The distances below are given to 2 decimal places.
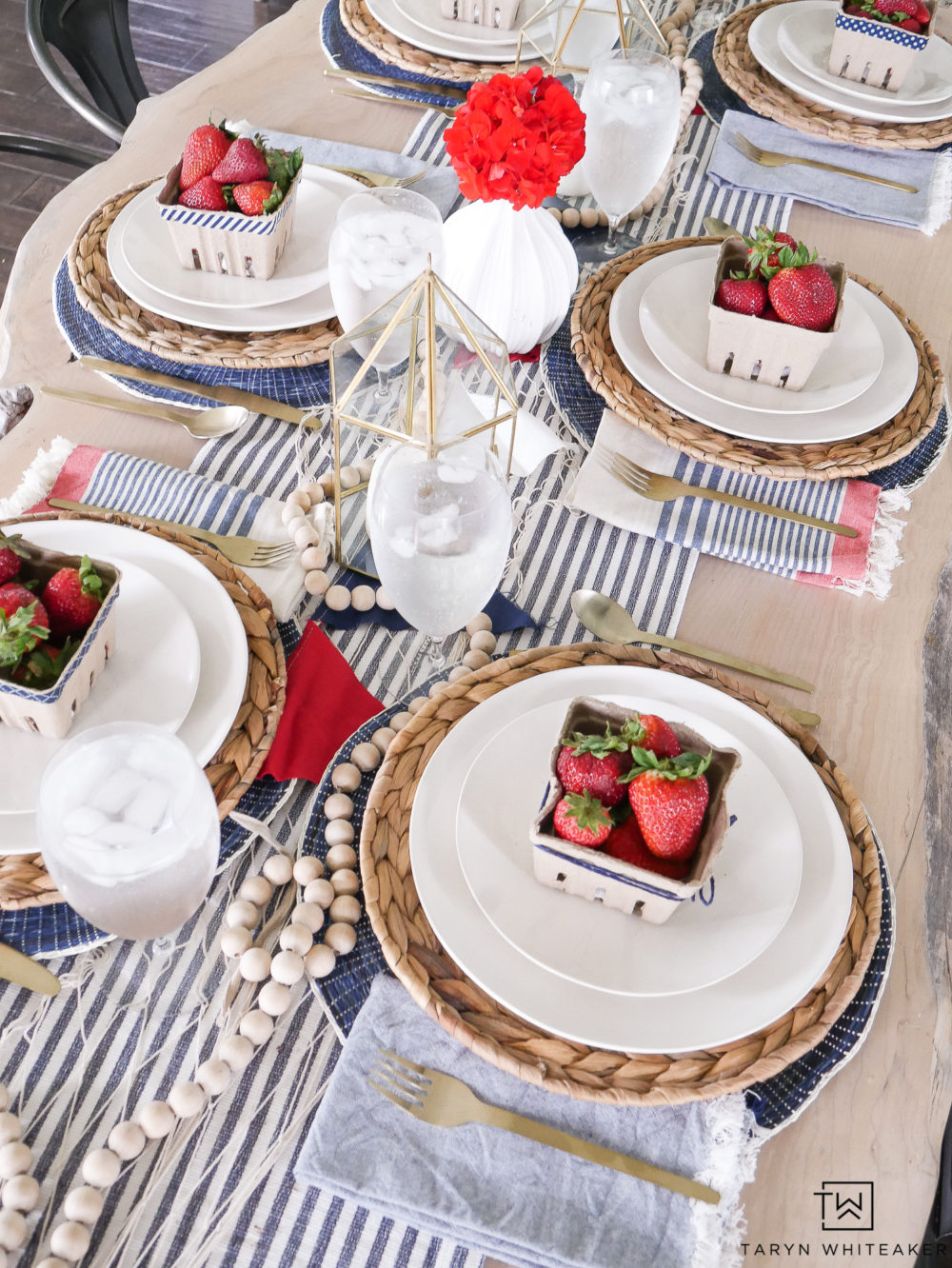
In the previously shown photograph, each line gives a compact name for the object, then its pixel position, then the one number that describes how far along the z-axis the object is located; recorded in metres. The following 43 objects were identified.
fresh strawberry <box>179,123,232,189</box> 1.07
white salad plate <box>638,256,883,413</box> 1.04
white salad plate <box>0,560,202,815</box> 0.71
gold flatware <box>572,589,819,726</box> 0.89
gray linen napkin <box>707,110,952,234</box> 1.37
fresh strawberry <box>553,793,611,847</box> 0.64
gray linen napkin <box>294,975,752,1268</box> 0.60
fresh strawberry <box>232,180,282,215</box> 1.06
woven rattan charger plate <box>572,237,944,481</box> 1.01
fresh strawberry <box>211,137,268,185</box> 1.07
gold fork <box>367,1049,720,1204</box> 0.62
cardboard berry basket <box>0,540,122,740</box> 0.70
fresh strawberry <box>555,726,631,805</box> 0.66
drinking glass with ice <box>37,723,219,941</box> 0.59
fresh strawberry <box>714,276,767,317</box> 1.00
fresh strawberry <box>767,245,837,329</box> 0.98
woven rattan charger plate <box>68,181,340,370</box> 1.05
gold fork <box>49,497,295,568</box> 0.93
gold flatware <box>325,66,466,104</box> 1.45
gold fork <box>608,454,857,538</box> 1.00
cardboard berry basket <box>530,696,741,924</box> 0.63
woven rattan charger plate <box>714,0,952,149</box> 1.43
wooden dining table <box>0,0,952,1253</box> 0.65
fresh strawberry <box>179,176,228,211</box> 1.07
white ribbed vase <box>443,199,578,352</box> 1.04
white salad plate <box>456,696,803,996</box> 0.66
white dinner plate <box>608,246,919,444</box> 1.02
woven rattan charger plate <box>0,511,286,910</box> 0.69
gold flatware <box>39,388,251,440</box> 1.03
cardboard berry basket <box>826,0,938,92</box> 1.39
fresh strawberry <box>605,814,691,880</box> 0.65
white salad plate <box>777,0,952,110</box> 1.46
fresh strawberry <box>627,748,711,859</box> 0.63
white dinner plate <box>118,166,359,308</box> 1.09
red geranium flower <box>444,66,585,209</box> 0.94
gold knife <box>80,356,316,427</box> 1.04
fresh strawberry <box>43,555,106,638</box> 0.73
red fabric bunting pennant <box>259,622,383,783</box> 0.80
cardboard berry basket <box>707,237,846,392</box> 0.99
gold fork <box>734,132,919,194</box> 1.40
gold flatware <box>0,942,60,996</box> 0.68
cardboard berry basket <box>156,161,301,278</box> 1.06
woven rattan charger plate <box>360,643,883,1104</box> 0.63
